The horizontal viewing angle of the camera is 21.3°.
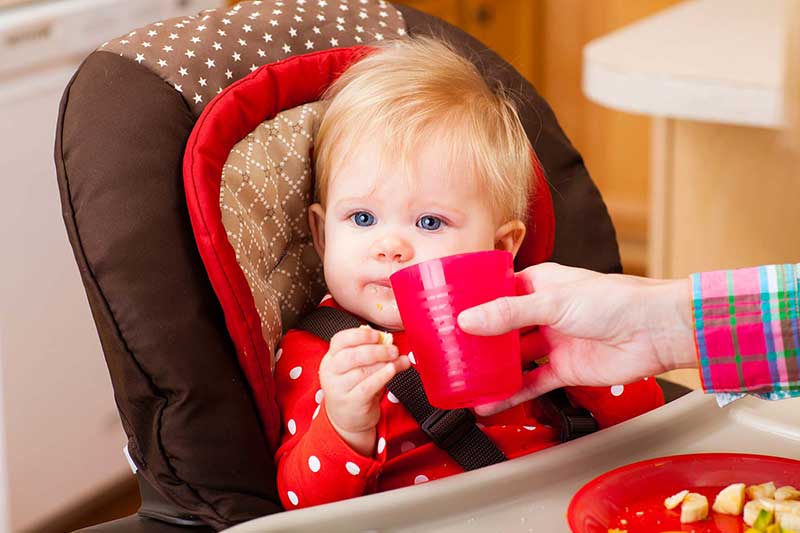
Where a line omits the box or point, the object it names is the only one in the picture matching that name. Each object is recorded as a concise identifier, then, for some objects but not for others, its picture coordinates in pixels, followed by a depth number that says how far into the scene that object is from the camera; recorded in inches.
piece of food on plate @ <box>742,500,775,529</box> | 47.0
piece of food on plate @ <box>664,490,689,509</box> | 48.3
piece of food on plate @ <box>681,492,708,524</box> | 47.7
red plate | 47.7
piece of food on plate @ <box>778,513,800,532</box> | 46.8
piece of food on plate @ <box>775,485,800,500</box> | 47.7
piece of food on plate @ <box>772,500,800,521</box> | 47.0
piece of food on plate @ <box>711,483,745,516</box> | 47.9
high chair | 50.7
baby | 52.9
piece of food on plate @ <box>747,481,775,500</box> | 48.0
